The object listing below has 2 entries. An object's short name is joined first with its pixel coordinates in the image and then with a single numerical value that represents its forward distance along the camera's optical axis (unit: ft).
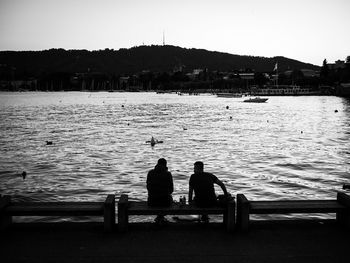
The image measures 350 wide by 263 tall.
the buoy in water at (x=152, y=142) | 127.42
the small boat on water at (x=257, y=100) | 477.36
